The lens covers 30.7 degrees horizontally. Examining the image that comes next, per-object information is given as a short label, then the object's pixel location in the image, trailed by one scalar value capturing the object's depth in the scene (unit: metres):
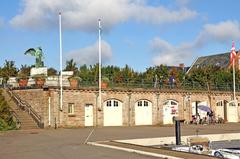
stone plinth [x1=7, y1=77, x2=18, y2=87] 38.39
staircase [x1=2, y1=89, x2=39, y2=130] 33.75
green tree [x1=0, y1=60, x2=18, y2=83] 56.89
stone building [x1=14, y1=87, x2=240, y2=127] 34.84
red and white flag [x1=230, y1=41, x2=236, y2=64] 46.94
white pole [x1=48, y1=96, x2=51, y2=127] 34.28
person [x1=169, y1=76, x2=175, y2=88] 44.53
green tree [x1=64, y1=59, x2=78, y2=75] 65.50
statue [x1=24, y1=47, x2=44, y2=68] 39.72
